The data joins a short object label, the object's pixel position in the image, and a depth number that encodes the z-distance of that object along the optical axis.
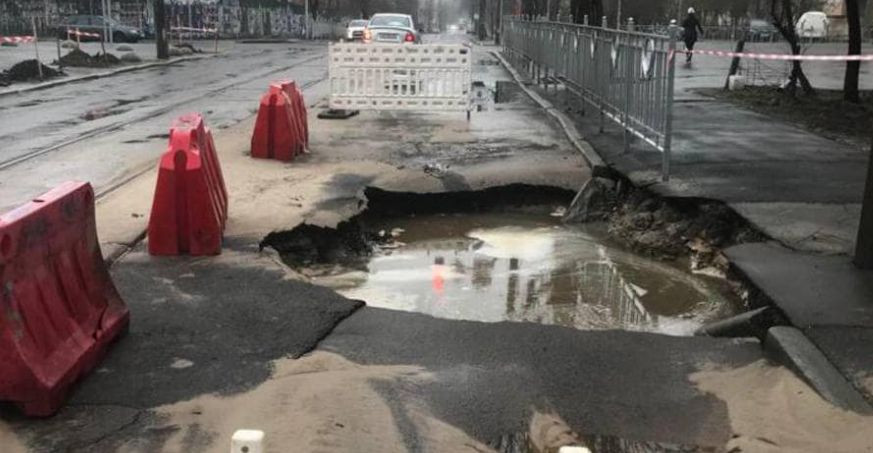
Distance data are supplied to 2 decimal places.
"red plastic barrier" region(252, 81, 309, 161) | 10.77
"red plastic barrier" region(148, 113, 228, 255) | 6.38
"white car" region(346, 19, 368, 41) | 34.81
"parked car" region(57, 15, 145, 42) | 48.19
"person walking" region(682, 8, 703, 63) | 29.84
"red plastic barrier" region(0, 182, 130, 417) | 3.87
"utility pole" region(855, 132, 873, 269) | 5.72
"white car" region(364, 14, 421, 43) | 27.52
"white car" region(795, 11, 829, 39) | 50.31
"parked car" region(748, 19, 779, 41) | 52.17
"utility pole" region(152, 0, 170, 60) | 35.00
